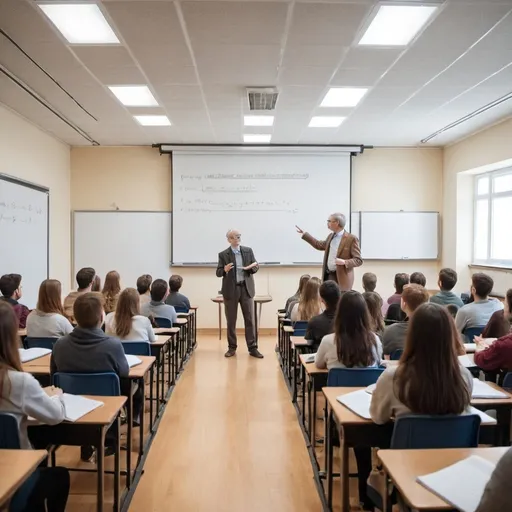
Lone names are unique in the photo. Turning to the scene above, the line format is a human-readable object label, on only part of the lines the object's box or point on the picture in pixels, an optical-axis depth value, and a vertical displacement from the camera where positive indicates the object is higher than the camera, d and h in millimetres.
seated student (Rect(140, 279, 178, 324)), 4941 -645
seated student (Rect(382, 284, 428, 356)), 3068 -631
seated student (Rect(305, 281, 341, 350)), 3645 -549
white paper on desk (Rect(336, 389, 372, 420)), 2189 -743
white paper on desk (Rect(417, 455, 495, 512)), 1372 -715
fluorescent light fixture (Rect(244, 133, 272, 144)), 7547 +1689
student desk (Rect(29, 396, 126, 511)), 2150 -873
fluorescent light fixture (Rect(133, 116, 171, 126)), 6496 +1677
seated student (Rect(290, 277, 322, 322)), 4742 -568
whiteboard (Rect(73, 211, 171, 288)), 8320 -2
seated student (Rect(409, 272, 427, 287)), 5086 -349
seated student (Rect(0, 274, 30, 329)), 4316 -445
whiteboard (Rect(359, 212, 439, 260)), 8383 +167
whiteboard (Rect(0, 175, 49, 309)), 5816 +115
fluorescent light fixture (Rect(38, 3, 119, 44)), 3457 +1665
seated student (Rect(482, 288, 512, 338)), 3432 -556
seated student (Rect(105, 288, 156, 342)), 3791 -615
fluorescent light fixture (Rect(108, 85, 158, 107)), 5294 +1681
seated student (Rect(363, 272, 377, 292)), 5148 -391
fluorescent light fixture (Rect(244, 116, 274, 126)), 6492 +1692
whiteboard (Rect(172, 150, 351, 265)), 8266 +767
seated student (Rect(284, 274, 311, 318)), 4971 -644
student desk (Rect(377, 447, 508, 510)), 1416 -745
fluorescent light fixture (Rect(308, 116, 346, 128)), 6513 +1699
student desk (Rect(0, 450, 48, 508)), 1448 -738
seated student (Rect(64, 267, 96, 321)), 4516 -386
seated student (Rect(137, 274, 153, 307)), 5273 -483
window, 7140 +426
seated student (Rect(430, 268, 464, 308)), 4613 -415
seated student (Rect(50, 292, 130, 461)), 2760 -610
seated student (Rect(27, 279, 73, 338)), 3762 -585
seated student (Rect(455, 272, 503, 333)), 4000 -500
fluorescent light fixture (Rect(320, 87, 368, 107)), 5344 +1708
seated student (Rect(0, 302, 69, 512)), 1922 -648
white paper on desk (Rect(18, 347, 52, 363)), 3278 -779
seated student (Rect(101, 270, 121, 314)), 4918 -486
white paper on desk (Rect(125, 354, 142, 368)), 3106 -768
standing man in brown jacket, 5262 -110
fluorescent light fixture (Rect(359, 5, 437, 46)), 3457 +1683
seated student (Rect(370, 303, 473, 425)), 1936 -503
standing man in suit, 6578 -628
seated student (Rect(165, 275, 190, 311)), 6207 -669
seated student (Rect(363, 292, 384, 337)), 3781 -506
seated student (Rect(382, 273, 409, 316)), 5027 -401
